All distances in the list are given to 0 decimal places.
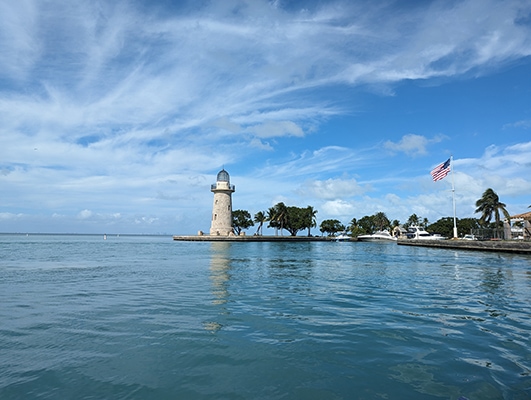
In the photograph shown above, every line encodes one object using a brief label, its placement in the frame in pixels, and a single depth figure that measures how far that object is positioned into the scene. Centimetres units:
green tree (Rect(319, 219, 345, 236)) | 13238
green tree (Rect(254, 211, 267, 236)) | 11138
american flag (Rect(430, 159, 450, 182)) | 4262
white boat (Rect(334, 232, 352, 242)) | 11786
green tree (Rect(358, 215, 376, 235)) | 13838
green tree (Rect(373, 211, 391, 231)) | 13738
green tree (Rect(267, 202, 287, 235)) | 10819
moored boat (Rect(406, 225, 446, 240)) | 8595
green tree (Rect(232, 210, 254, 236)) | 10681
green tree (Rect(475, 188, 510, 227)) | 7219
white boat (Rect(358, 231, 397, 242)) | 11525
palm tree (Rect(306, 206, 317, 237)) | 11362
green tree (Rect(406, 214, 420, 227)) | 14138
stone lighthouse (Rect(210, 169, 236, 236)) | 8156
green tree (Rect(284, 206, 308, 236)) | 11062
